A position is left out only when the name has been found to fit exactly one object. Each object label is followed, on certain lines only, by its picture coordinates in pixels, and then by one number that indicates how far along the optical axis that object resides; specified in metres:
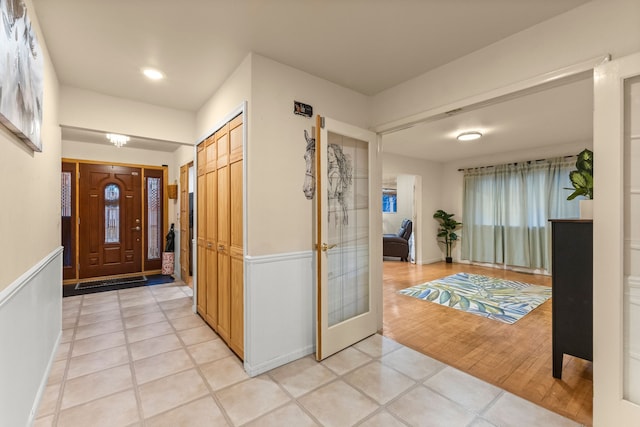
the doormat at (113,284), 4.24
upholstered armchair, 6.91
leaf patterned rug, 3.43
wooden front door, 4.82
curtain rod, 4.97
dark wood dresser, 1.87
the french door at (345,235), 2.29
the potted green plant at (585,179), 1.90
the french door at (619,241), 1.44
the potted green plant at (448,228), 6.59
